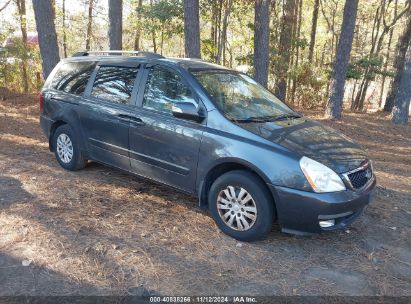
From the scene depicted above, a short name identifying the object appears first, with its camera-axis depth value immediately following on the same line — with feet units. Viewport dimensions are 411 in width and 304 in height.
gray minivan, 12.41
